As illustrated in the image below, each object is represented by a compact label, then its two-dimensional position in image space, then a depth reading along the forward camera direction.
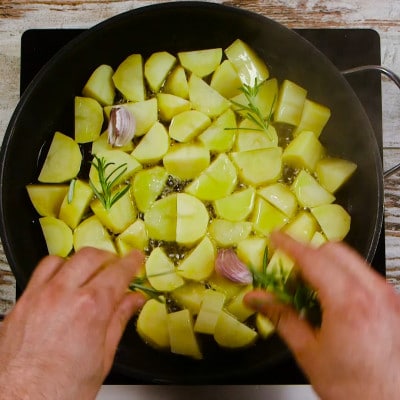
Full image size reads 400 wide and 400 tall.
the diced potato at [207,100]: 0.62
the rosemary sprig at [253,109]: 0.60
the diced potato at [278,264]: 0.57
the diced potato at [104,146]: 0.62
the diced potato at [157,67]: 0.63
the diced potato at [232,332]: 0.58
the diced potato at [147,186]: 0.61
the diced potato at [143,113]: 0.62
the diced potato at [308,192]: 0.61
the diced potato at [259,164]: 0.61
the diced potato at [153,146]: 0.62
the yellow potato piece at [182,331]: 0.58
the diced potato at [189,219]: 0.60
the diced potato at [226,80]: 0.63
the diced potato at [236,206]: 0.60
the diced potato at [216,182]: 0.61
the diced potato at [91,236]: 0.60
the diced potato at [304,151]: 0.61
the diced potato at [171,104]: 0.62
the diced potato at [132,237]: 0.60
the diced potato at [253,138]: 0.61
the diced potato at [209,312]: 0.58
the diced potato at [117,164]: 0.61
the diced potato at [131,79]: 0.63
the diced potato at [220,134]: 0.62
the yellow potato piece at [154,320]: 0.59
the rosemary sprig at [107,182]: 0.58
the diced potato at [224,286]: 0.59
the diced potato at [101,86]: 0.63
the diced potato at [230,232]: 0.60
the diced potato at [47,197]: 0.61
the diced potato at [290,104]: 0.62
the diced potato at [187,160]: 0.61
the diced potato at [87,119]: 0.62
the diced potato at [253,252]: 0.59
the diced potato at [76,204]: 0.61
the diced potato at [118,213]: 0.60
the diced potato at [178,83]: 0.63
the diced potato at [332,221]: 0.60
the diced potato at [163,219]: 0.61
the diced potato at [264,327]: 0.58
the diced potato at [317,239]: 0.59
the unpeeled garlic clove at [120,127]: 0.59
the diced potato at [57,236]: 0.61
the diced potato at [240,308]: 0.59
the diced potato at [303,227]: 0.60
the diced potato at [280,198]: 0.61
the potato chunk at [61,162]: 0.62
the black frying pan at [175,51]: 0.57
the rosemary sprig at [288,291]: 0.51
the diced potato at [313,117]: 0.62
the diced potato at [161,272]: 0.59
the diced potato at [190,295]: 0.60
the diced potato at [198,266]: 0.60
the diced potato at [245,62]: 0.63
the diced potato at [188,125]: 0.62
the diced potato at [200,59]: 0.63
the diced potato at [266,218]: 0.60
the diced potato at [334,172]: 0.61
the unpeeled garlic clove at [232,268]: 0.58
